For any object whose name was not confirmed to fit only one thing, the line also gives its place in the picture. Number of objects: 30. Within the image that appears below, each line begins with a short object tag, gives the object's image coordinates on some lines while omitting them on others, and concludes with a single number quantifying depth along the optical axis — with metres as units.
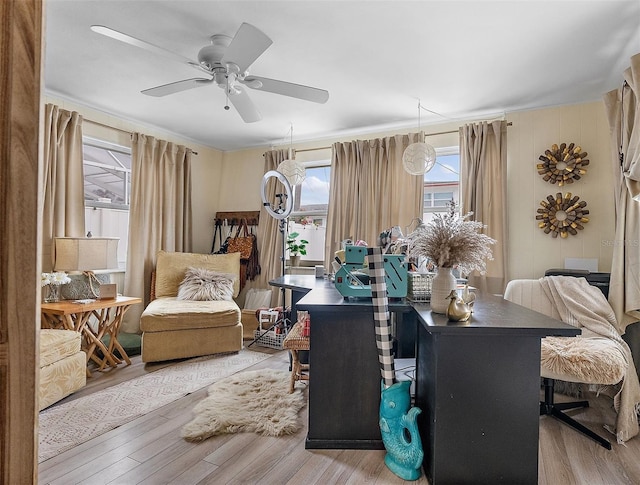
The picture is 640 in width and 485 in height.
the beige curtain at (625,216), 2.55
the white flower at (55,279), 2.86
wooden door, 0.61
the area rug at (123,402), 2.02
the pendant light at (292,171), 4.18
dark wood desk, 1.54
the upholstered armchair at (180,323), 3.19
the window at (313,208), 4.55
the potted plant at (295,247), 4.36
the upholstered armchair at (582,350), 2.02
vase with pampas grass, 1.68
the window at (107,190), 3.82
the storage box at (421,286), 1.98
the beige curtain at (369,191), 3.88
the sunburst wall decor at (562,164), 3.18
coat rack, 4.92
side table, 2.83
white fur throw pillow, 3.80
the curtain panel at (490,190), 3.44
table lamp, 2.98
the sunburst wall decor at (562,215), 3.18
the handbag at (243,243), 4.83
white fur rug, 2.11
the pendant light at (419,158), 3.35
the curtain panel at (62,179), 3.24
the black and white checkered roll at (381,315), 1.74
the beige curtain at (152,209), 4.05
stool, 2.44
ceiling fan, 2.01
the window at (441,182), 3.89
